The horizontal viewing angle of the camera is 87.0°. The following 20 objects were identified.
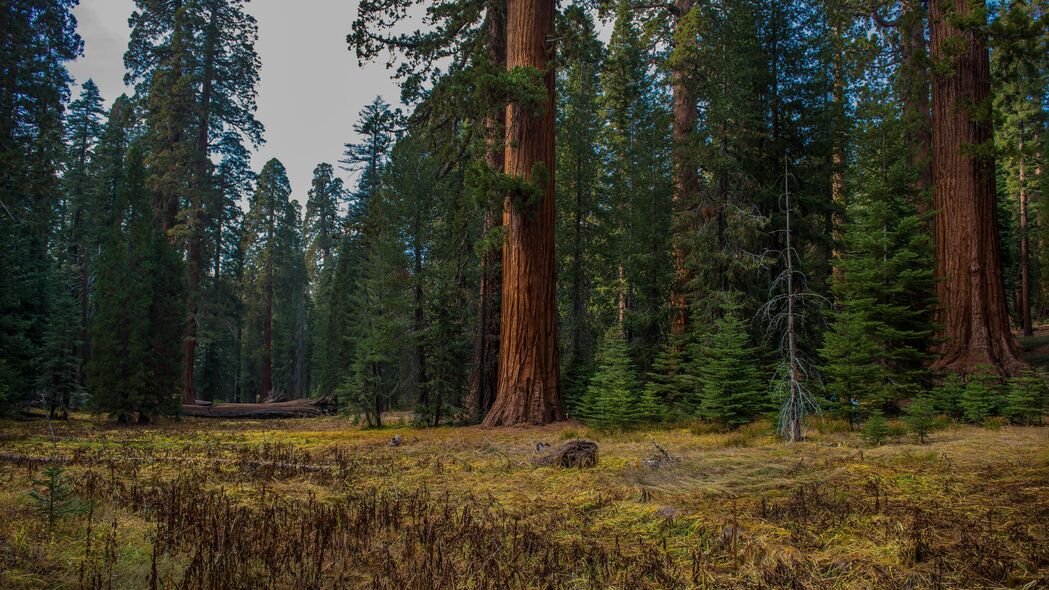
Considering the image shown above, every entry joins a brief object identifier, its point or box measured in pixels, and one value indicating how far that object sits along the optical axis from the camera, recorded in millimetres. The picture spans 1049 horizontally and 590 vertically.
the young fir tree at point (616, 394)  10070
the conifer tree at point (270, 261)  40594
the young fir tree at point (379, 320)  15586
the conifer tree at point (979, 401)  9141
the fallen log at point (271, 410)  22359
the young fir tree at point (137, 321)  15500
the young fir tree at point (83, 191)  32281
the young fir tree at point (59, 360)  18203
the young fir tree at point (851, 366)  8750
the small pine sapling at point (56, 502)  3230
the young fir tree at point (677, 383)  11617
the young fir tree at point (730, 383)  9859
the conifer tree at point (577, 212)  18734
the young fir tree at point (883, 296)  8945
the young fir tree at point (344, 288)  34472
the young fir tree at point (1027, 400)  8750
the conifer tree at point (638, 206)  16141
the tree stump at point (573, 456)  5734
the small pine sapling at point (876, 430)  6711
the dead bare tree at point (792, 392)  7350
